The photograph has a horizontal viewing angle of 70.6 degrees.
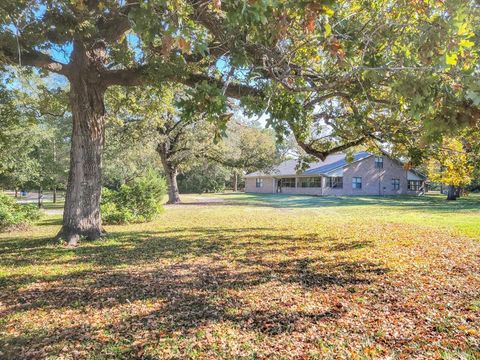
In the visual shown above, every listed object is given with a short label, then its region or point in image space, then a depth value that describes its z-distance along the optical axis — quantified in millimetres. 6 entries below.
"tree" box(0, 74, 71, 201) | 12742
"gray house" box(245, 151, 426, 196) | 40406
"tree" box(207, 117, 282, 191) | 29406
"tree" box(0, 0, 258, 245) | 7961
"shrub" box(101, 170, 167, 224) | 16031
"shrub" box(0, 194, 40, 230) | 13547
